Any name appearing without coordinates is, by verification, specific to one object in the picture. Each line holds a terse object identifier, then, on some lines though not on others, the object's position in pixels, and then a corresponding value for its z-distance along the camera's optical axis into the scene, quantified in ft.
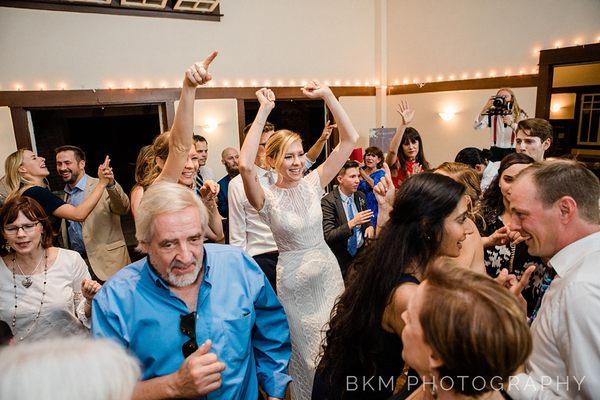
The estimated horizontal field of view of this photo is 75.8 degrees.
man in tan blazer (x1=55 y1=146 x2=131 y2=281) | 10.43
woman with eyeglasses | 6.31
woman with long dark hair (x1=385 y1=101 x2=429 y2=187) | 14.88
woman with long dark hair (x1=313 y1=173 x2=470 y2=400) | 4.39
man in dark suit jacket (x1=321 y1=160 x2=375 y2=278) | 10.34
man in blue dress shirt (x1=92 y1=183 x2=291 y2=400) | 4.25
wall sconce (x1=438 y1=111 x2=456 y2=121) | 21.89
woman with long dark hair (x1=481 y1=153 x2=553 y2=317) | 6.62
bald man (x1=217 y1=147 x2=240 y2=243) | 12.71
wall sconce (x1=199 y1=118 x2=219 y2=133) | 19.39
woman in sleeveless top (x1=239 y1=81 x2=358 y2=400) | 7.52
